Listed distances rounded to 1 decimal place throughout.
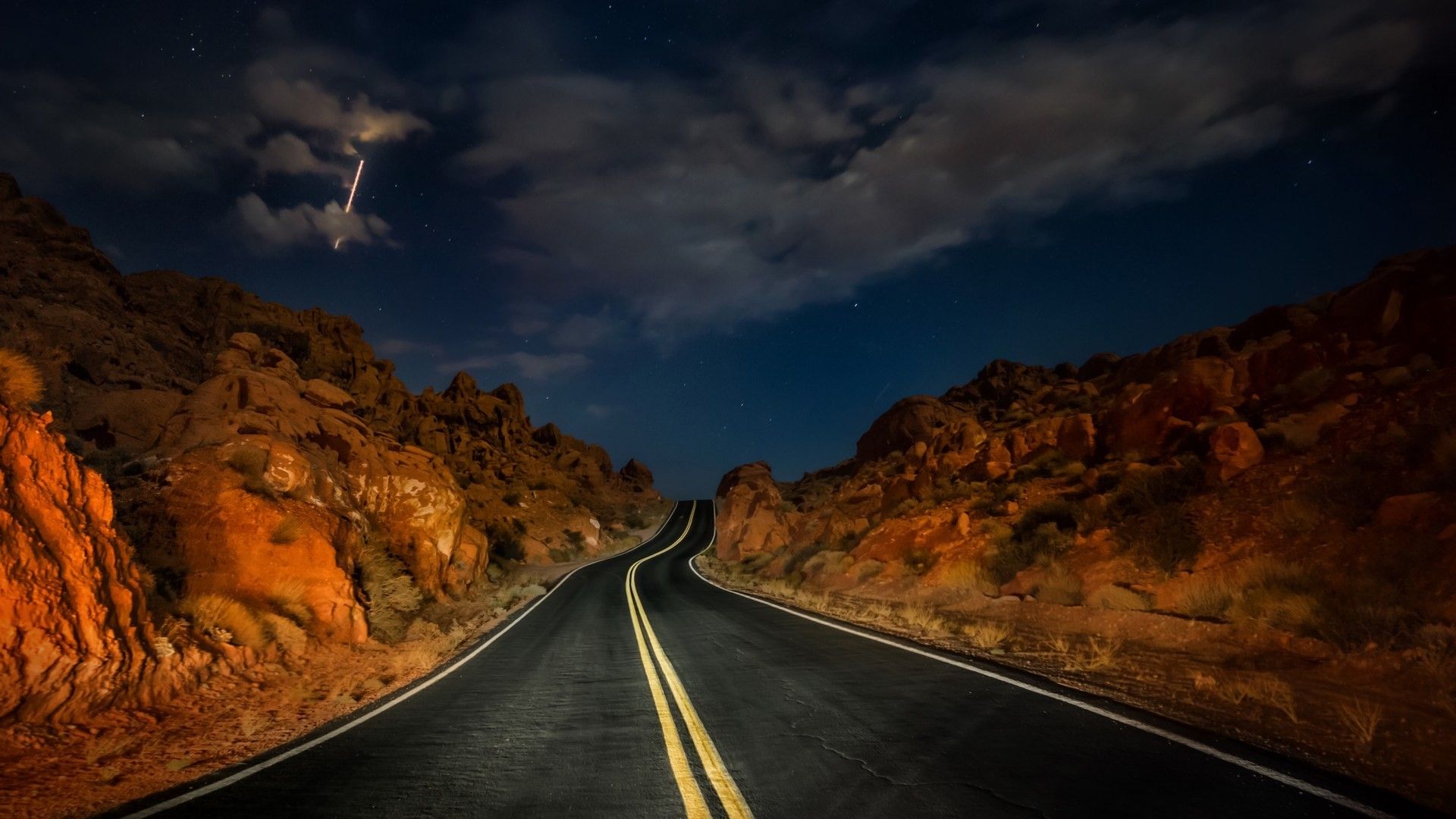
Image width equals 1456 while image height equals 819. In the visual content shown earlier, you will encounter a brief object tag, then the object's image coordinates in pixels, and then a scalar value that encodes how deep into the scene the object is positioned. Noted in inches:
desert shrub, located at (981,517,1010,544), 627.5
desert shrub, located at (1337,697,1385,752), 178.5
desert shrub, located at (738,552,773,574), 1270.7
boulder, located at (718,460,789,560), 1716.3
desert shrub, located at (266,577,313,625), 424.2
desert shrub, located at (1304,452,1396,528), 362.3
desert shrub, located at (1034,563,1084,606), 456.1
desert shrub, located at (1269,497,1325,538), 381.7
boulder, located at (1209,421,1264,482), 485.7
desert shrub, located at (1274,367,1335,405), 521.3
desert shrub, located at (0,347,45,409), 312.8
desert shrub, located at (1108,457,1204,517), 510.0
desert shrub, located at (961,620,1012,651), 381.4
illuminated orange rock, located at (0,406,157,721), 241.0
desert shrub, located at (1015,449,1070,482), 730.8
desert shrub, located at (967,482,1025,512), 708.0
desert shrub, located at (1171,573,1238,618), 356.2
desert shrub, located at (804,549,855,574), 852.6
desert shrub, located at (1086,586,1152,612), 405.4
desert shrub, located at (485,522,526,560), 1499.8
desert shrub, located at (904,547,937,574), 677.9
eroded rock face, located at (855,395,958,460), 2327.8
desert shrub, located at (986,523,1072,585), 538.3
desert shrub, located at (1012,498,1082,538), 582.6
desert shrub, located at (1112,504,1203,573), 431.8
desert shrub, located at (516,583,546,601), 911.0
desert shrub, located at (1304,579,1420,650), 258.7
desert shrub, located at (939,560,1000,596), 564.4
